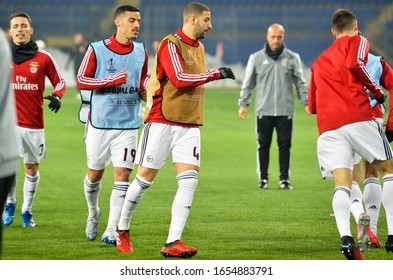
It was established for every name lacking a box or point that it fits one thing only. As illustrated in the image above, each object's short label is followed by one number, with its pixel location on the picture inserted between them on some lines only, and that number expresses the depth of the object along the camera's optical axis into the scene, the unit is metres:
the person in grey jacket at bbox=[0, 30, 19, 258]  8.76
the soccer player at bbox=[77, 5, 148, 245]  17.77
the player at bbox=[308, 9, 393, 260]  15.88
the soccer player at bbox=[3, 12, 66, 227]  20.06
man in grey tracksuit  27.41
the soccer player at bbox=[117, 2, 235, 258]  16.31
